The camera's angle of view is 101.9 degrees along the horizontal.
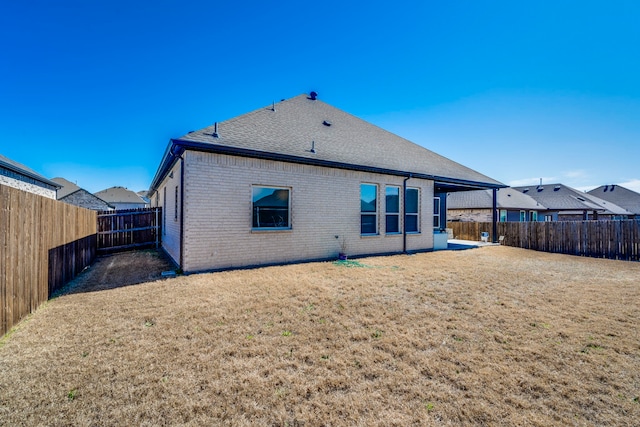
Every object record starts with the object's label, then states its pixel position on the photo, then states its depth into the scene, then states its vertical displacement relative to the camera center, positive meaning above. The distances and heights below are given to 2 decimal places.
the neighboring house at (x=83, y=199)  28.94 +1.97
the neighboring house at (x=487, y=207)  23.28 +0.84
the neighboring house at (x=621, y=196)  37.17 +3.00
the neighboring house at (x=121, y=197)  43.34 +3.14
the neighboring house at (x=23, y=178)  13.92 +2.42
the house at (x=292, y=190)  7.16 +0.90
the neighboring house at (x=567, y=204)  28.00 +1.31
